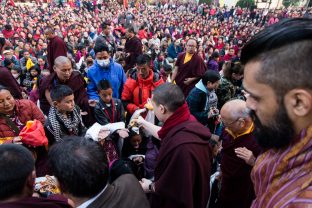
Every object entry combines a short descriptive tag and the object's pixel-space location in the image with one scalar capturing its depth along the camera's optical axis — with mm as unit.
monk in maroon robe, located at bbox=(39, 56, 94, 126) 2315
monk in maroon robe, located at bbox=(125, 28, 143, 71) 4583
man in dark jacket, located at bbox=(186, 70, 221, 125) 2524
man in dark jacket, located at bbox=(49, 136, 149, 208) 971
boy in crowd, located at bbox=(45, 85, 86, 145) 1802
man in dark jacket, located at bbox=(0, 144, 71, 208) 976
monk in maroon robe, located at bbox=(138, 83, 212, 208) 1325
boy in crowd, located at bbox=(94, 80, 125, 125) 2053
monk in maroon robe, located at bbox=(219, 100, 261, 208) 1598
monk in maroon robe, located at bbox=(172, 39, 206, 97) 3486
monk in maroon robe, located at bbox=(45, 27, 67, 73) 3648
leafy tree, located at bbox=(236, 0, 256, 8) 15178
